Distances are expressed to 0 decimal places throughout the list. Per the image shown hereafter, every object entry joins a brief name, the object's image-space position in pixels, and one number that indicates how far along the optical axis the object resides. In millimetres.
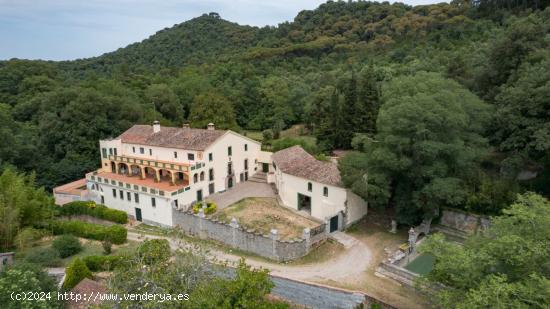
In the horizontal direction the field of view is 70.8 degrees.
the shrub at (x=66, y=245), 25859
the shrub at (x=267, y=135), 50838
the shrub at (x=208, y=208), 29928
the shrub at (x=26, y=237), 26031
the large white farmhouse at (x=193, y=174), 28641
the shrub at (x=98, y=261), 23328
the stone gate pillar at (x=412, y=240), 23469
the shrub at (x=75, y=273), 20844
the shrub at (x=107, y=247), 25541
